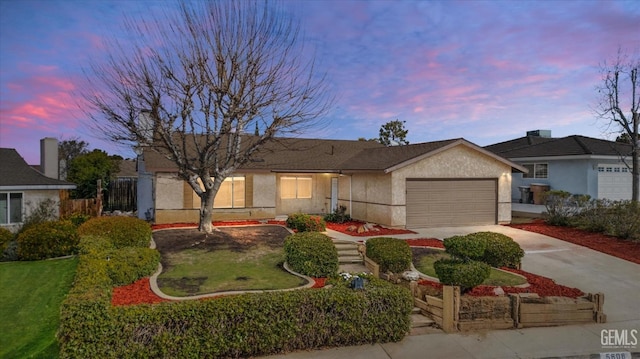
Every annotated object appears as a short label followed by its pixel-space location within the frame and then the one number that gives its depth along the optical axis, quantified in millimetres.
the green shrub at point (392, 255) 10258
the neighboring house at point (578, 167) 24750
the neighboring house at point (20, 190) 15945
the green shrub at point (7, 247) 12516
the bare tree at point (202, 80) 13086
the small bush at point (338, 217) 19922
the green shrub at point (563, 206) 17875
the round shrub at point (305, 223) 16062
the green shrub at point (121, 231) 12164
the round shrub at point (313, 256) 9969
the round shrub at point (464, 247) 9086
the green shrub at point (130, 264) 8930
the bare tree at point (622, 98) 19500
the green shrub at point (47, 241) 12367
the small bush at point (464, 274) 8125
